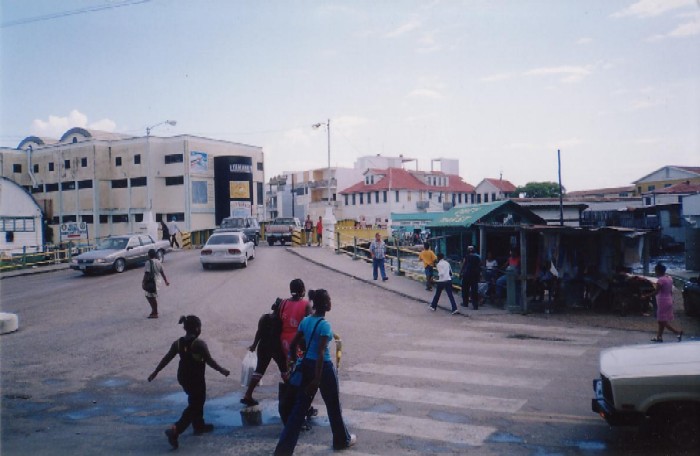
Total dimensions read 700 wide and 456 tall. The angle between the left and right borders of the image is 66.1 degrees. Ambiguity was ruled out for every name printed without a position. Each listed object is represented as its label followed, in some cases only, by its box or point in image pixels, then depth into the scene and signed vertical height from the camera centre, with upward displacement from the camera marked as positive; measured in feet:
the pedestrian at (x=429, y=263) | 58.49 -5.12
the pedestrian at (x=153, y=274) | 43.27 -4.32
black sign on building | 169.89 +11.41
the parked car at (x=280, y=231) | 119.75 -2.69
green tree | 294.19 +13.81
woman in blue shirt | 17.80 -5.46
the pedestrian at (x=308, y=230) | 115.75 -2.54
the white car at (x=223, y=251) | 72.38 -4.21
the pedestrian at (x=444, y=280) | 48.11 -5.82
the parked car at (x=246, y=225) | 106.77 -1.16
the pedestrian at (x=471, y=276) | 49.52 -5.63
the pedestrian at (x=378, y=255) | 65.67 -4.62
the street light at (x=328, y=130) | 157.90 +25.72
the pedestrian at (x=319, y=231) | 112.78 -2.73
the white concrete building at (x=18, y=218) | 120.26 +1.22
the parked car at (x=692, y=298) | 45.29 -7.34
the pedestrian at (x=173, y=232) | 113.39 -2.41
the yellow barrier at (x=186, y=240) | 122.72 -4.63
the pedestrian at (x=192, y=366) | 20.44 -5.58
